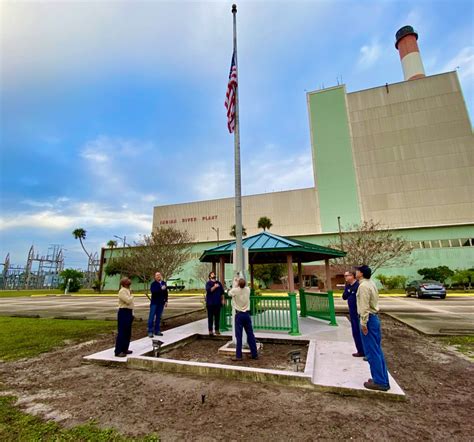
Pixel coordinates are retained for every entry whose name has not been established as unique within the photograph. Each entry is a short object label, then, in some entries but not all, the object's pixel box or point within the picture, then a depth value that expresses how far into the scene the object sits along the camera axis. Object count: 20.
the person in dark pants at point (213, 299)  7.56
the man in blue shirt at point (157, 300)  7.59
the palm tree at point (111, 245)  53.61
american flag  7.24
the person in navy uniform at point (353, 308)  5.65
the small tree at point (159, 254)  17.16
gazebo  8.19
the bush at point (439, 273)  32.47
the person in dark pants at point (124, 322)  5.77
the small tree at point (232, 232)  44.53
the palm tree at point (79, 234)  55.48
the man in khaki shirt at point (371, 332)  3.92
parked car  21.59
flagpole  6.36
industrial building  37.50
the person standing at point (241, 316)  5.60
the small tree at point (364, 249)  17.20
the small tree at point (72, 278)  42.84
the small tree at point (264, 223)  44.21
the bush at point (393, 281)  34.38
